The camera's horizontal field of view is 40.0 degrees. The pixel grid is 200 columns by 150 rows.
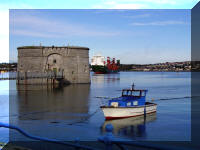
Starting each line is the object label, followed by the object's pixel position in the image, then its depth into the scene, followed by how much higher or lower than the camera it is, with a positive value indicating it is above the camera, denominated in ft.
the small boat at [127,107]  71.72 -9.73
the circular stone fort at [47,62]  190.90 +7.05
